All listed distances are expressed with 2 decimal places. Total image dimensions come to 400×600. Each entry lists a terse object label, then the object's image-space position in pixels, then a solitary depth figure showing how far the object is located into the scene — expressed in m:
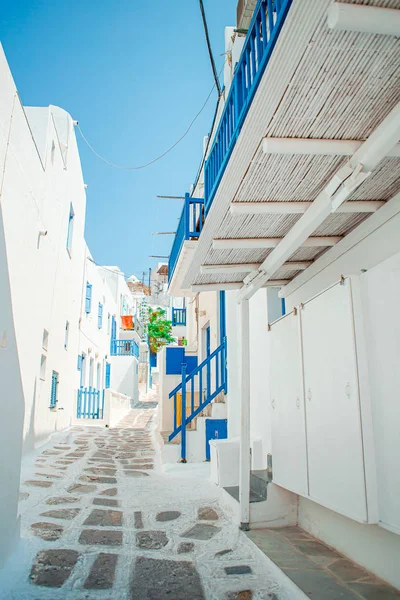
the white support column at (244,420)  4.35
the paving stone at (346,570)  3.17
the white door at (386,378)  2.75
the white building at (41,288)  3.56
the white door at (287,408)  3.96
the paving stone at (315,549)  3.68
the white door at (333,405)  3.05
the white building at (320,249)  2.11
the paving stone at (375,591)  2.82
